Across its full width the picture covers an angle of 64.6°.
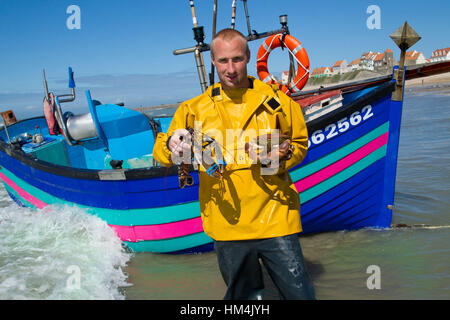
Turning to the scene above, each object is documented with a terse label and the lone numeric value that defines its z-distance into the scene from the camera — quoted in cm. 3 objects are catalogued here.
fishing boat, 374
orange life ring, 482
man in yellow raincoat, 194
